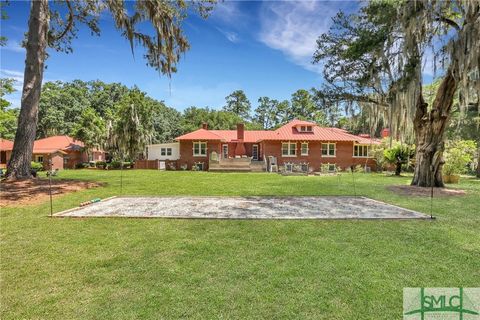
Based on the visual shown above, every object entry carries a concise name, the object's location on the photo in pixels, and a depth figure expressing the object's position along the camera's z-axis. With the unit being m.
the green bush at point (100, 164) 28.55
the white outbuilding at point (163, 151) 28.06
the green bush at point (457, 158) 14.60
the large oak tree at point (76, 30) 10.37
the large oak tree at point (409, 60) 9.47
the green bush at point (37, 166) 25.38
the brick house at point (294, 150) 25.61
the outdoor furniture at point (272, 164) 24.38
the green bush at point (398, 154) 20.27
